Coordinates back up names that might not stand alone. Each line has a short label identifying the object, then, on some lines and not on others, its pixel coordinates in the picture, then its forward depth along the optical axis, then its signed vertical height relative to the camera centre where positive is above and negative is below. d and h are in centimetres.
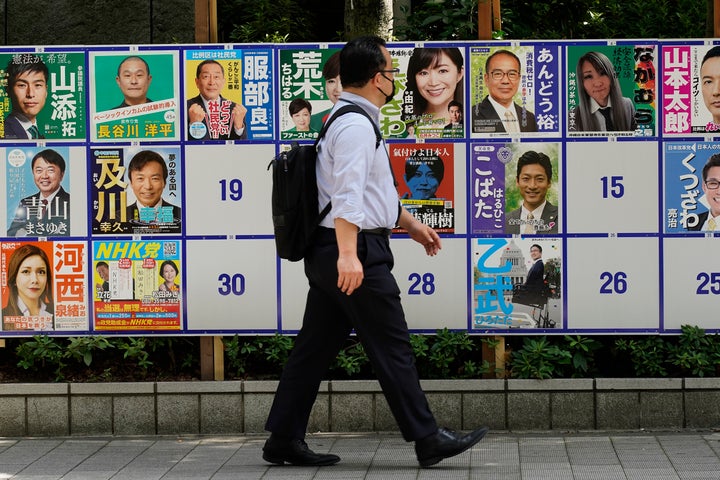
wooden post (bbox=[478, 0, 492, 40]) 1406 +124
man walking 1113 -36
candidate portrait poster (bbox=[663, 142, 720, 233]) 1391 +15
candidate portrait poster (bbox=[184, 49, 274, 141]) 1403 +78
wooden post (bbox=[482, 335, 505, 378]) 1409 -91
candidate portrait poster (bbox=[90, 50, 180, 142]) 1411 +79
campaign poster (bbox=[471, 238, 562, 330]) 1395 -41
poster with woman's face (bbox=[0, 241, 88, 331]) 1421 -41
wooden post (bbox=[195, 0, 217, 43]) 1423 +126
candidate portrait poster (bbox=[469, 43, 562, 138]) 1389 +79
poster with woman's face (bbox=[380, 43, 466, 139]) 1395 +76
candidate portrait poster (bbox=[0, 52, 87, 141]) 1415 +77
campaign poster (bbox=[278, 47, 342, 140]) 1398 +80
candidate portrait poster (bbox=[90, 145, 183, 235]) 1413 +17
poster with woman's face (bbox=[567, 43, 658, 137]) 1384 +77
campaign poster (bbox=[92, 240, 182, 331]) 1414 -44
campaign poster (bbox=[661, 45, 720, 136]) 1386 +79
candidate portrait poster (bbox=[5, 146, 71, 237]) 1418 +21
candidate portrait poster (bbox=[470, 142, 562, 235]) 1394 +18
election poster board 1390 +22
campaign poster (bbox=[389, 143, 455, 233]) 1395 +22
